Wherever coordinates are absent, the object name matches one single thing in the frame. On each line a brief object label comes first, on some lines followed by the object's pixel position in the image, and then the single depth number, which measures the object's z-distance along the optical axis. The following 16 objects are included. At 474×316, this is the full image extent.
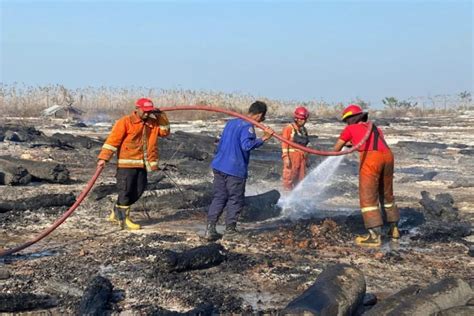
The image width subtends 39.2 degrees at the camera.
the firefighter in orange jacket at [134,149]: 8.50
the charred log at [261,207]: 9.77
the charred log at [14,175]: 11.98
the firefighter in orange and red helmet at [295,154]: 10.81
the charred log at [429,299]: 4.84
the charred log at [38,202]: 9.81
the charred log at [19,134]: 19.61
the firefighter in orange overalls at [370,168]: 8.20
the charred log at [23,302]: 5.48
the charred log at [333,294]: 4.74
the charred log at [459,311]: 4.75
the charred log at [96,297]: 5.30
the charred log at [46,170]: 12.43
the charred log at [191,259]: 6.60
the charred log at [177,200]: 10.32
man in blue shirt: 8.16
